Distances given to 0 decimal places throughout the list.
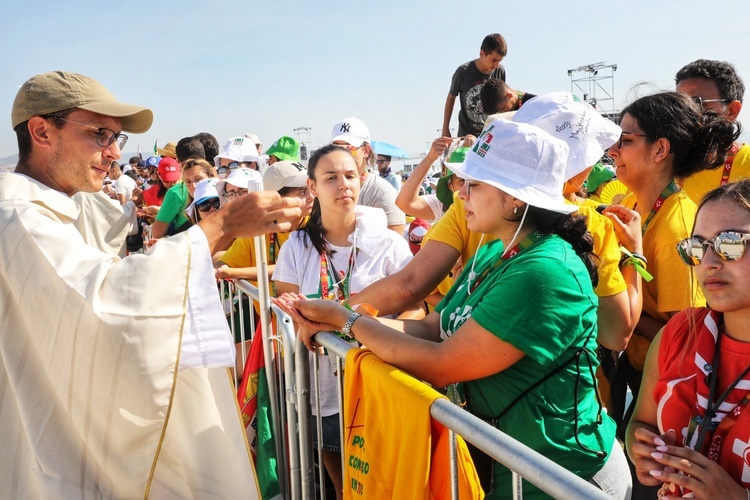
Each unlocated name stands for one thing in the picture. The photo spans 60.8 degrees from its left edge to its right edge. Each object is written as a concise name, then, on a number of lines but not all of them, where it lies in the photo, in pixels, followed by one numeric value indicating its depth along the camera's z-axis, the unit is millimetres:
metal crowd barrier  1348
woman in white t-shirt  3684
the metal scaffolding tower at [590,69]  29156
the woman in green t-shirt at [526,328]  2006
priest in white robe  2182
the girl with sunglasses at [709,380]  1618
